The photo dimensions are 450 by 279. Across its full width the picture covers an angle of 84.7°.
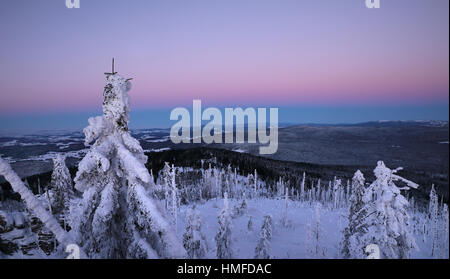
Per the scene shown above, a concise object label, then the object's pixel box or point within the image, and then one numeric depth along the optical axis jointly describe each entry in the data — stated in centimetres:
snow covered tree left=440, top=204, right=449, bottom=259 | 3561
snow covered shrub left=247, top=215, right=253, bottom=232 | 3733
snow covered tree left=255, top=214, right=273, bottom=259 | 2195
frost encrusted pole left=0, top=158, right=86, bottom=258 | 456
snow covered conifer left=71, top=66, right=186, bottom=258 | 630
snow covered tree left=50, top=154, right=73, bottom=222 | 1750
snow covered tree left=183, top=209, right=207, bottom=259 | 1936
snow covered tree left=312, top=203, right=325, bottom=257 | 2823
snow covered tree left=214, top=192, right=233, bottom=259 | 2044
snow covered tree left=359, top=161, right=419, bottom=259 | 1098
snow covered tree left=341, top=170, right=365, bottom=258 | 2012
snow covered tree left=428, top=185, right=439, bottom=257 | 3669
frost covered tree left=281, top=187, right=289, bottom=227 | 4389
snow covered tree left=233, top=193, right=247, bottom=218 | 4811
